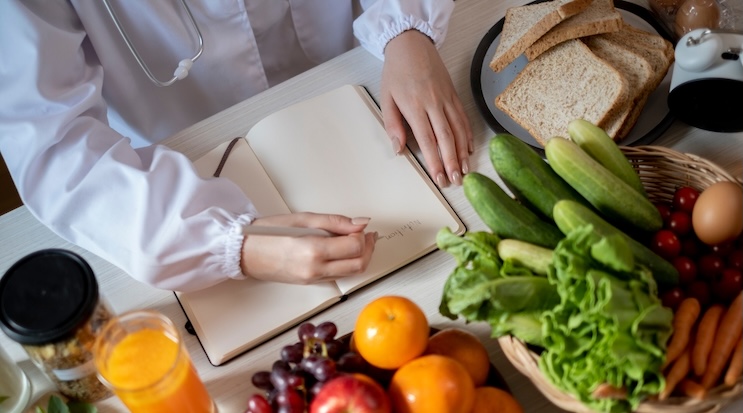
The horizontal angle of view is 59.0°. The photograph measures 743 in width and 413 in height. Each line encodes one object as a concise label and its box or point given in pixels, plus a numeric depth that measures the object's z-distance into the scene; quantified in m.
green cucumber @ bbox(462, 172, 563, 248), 0.64
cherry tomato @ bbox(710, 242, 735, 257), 0.66
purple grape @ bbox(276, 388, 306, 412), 0.60
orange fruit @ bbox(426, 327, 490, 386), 0.65
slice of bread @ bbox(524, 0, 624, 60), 0.89
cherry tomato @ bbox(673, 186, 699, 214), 0.69
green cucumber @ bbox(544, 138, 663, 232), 0.64
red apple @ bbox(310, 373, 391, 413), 0.56
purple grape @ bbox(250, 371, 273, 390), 0.66
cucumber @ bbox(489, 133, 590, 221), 0.67
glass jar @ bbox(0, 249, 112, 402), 0.60
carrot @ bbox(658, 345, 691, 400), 0.53
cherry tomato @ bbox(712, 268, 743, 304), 0.63
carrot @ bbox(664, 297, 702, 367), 0.56
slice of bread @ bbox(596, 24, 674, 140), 0.86
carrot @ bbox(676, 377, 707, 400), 0.54
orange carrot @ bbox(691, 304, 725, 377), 0.56
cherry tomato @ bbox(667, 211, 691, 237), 0.67
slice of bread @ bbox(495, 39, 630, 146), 0.86
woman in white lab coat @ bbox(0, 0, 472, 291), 0.80
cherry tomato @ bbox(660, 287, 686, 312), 0.61
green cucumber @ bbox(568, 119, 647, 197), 0.68
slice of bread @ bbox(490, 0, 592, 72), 0.89
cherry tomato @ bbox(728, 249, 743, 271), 0.64
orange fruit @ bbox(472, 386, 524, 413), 0.61
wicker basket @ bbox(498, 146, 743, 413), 0.54
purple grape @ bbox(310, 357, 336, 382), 0.60
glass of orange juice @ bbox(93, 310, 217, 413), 0.61
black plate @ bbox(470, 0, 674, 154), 0.86
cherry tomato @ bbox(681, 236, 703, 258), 0.68
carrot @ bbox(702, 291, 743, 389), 0.56
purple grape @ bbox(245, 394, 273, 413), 0.61
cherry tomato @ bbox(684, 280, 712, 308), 0.64
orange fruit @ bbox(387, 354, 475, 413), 0.57
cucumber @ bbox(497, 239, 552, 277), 0.59
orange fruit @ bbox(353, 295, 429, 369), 0.61
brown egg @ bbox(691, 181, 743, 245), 0.64
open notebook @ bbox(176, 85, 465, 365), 0.79
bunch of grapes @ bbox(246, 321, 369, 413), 0.60
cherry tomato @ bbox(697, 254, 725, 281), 0.65
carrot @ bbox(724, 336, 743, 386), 0.54
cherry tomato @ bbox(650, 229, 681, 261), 0.65
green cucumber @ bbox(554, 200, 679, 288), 0.58
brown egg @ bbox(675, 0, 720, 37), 0.90
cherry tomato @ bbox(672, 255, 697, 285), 0.64
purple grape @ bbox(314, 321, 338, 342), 0.66
